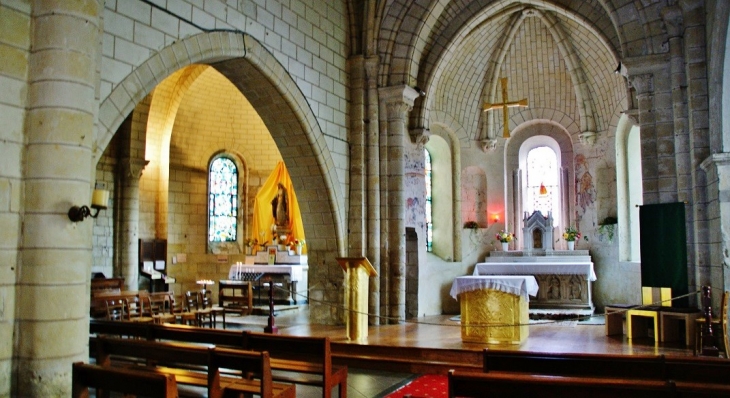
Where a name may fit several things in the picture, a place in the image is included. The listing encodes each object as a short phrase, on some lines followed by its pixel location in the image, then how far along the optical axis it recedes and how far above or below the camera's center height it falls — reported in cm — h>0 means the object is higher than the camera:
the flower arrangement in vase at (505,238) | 1450 +17
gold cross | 1314 +291
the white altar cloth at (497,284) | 829 -51
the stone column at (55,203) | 439 +30
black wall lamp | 536 +39
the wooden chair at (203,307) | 934 -97
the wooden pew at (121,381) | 335 -76
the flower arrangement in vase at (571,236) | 1402 +21
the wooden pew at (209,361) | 410 -80
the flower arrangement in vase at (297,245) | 1435 +0
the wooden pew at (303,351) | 503 -85
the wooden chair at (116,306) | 830 -81
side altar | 1314 -56
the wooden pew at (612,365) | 393 -77
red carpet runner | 620 -147
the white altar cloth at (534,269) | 1287 -48
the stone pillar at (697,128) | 809 +150
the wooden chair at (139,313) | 842 -97
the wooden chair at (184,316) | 905 -101
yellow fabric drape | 1484 +86
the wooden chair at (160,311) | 859 -95
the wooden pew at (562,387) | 308 -70
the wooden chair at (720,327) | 688 -94
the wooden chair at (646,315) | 863 -97
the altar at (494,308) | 832 -83
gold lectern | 851 -67
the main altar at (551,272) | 1297 -54
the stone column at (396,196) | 1084 +84
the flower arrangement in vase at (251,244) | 1487 +3
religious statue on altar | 1480 +86
